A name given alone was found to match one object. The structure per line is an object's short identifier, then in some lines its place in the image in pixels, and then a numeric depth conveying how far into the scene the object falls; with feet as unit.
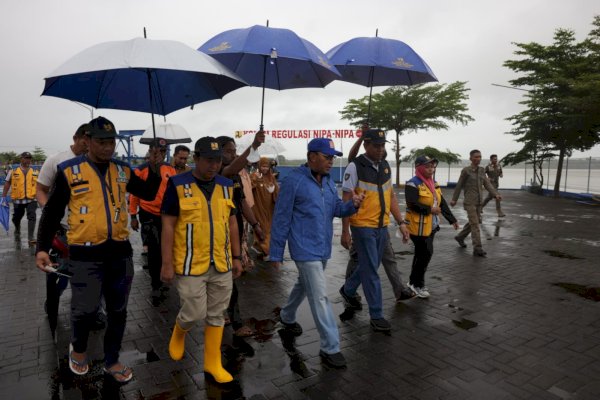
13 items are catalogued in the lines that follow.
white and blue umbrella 11.14
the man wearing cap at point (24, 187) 29.73
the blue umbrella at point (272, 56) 14.08
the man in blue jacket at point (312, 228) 12.09
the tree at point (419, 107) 90.84
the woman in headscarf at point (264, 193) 25.35
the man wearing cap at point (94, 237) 10.10
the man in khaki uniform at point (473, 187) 27.17
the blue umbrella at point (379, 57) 17.30
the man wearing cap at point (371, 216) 14.39
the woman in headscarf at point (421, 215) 17.78
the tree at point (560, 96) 60.29
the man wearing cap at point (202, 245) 10.43
